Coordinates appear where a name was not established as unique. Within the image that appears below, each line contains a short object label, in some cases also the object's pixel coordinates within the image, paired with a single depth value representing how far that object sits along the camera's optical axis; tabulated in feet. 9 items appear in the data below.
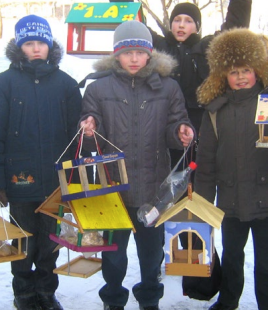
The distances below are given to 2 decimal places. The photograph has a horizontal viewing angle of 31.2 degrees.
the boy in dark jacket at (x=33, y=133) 9.80
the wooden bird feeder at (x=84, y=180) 8.13
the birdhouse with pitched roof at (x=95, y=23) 13.87
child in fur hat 9.09
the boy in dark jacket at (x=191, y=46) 11.14
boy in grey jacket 9.43
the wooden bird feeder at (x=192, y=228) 8.11
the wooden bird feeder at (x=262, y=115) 8.21
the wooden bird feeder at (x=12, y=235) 8.68
